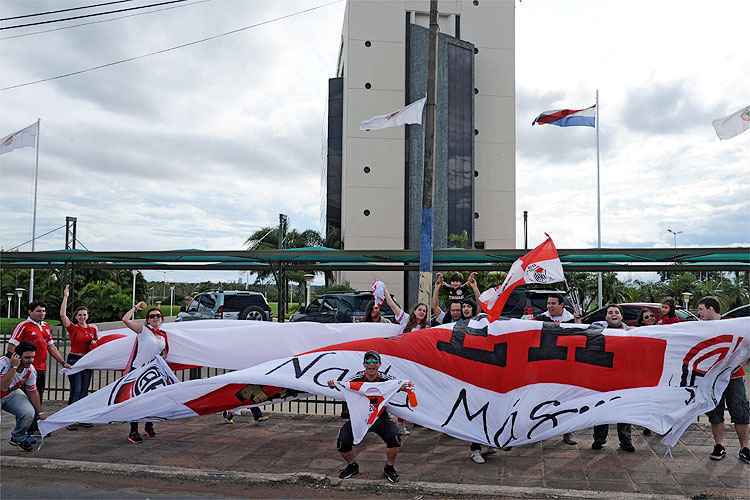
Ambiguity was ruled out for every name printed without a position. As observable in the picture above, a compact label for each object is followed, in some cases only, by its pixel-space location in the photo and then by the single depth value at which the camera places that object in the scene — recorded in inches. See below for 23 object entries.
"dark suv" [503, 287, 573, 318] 591.5
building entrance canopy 466.9
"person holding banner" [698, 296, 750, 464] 272.2
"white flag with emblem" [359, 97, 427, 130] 491.2
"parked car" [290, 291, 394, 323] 682.8
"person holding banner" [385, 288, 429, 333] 324.8
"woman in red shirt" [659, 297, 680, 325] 328.2
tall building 1621.6
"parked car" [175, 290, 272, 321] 765.9
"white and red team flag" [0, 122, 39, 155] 623.8
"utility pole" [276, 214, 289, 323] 467.9
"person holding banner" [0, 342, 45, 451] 277.3
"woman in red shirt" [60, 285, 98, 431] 349.7
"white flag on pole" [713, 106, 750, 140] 476.1
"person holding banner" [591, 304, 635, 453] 293.3
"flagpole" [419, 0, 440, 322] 429.7
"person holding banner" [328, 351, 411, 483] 247.3
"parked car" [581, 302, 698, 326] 597.6
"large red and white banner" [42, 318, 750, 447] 266.1
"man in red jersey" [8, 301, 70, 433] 309.0
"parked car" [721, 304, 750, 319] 586.2
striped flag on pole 750.5
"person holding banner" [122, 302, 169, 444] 313.9
